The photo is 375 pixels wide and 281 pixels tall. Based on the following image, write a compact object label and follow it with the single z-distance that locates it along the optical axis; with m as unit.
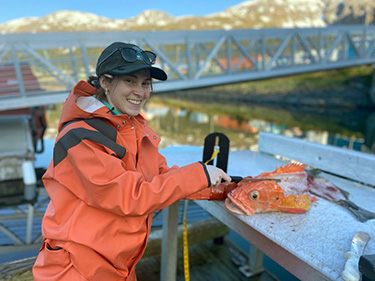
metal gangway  9.12
